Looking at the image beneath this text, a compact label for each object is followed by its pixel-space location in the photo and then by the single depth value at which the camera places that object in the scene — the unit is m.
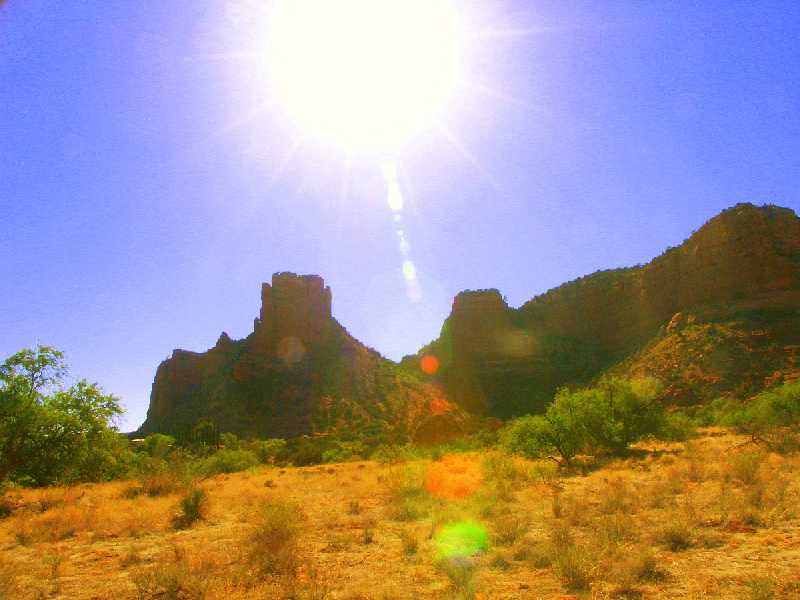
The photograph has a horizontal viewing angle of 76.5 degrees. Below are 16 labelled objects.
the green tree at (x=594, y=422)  20.97
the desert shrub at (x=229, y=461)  28.56
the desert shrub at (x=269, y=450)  37.84
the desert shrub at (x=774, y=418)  17.05
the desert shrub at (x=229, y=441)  41.71
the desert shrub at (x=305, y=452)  35.00
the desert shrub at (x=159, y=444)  32.95
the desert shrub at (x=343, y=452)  36.00
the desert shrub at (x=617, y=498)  9.95
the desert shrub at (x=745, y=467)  11.10
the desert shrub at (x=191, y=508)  11.49
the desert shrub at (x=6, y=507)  13.23
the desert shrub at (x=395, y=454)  25.77
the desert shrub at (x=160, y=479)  16.39
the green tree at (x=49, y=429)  15.39
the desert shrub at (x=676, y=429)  22.02
